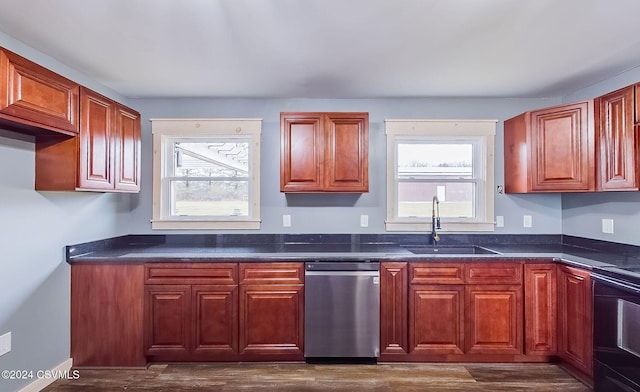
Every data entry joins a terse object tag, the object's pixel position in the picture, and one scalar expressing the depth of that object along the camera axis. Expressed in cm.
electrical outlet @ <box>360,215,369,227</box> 337
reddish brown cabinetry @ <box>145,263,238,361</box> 267
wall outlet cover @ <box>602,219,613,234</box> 284
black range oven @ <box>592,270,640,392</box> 199
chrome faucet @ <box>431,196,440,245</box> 327
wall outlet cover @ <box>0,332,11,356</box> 207
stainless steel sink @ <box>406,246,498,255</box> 325
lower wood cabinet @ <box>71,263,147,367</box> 262
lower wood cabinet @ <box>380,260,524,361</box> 269
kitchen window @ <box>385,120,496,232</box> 335
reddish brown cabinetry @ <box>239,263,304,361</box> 269
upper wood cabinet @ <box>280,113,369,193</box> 299
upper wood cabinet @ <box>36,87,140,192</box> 232
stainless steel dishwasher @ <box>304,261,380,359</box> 267
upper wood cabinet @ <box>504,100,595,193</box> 268
